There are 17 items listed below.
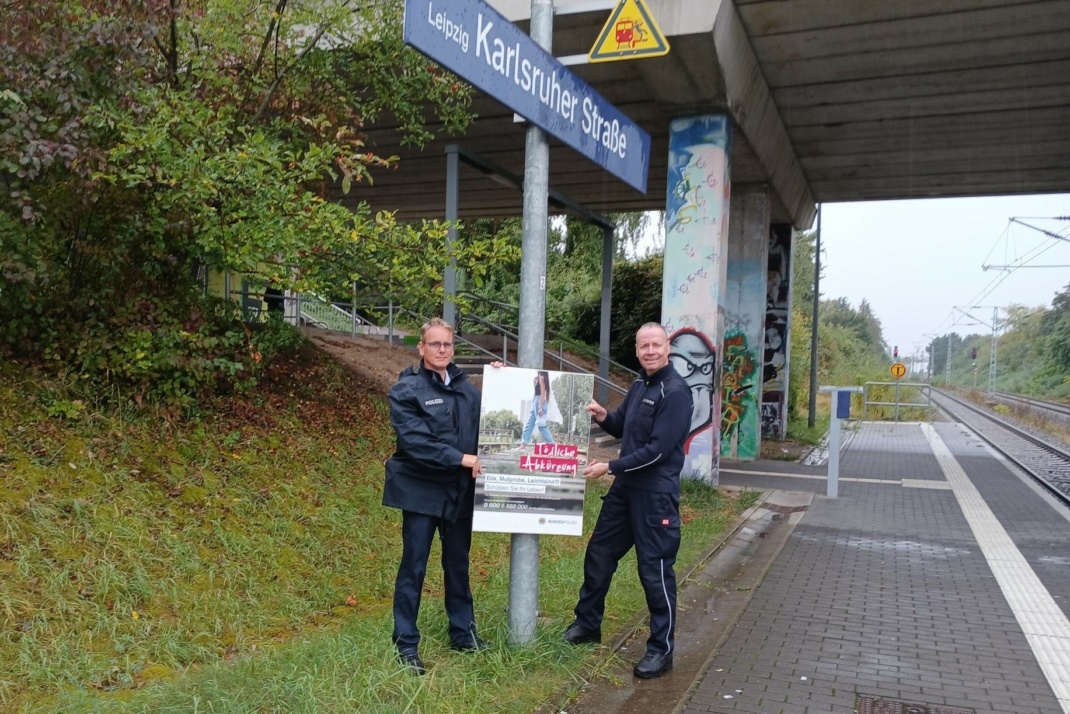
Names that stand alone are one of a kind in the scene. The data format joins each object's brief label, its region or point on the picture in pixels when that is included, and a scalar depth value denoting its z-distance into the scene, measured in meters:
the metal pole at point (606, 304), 15.87
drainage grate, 3.88
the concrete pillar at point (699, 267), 10.59
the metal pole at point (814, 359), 19.08
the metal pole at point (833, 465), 10.37
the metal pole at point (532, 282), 4.10
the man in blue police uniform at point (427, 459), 3.86
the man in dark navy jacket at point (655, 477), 4.16
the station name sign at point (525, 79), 3.21
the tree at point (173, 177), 6.01
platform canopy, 8.93
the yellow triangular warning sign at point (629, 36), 4.42
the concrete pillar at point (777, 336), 17.28
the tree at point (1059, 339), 51.38
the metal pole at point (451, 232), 8.27
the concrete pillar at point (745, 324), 14.47
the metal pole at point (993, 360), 54.78
